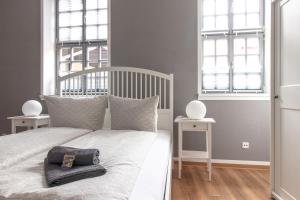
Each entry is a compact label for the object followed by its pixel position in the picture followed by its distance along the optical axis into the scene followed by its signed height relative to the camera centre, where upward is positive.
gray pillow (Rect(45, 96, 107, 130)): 2.38 -0.13
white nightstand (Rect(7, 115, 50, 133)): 2.73 -0.27
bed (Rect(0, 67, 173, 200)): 0.80 -0.32
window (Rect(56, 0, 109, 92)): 3.29 +0.91
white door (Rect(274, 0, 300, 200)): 1.64 -0.01
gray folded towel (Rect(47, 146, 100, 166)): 1.05 -0.27
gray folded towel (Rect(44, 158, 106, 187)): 0.89 -0.30
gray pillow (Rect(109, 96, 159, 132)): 2.25 -0.15
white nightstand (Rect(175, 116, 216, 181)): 2.42 -0.31
